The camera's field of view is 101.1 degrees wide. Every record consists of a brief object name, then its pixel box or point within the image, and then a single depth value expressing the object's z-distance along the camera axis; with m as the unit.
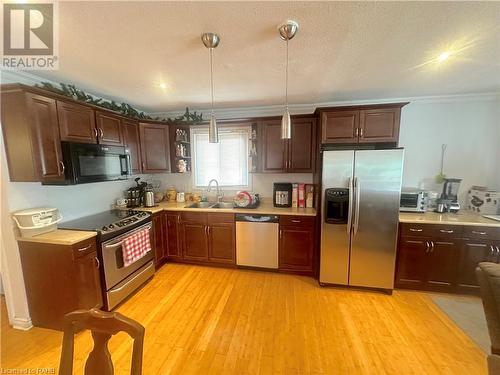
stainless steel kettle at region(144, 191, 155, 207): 3.18
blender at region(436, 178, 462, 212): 2.69
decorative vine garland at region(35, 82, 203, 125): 2.13
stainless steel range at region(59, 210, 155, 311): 2.13
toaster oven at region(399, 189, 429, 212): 2.65
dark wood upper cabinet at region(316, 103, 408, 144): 2.56
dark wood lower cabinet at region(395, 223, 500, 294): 2.30
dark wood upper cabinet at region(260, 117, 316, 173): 2.98
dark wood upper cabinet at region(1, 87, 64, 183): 1.75
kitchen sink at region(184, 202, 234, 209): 3.38
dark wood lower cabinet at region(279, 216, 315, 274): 2.79
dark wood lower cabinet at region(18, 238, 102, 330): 1.87
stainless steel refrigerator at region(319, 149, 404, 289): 2.37
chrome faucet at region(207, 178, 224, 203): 3.56
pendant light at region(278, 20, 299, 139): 1.34
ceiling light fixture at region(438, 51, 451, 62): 1.73
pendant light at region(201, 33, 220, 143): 1.46
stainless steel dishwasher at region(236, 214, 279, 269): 2.90
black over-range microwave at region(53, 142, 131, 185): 2.01
